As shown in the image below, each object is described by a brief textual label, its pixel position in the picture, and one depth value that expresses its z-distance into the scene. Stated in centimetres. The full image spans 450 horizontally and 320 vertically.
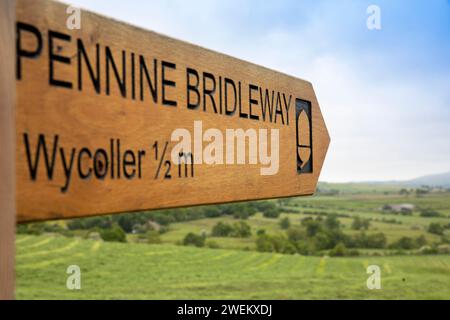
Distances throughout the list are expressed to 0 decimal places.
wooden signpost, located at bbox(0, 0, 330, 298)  80
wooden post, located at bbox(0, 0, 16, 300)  71
